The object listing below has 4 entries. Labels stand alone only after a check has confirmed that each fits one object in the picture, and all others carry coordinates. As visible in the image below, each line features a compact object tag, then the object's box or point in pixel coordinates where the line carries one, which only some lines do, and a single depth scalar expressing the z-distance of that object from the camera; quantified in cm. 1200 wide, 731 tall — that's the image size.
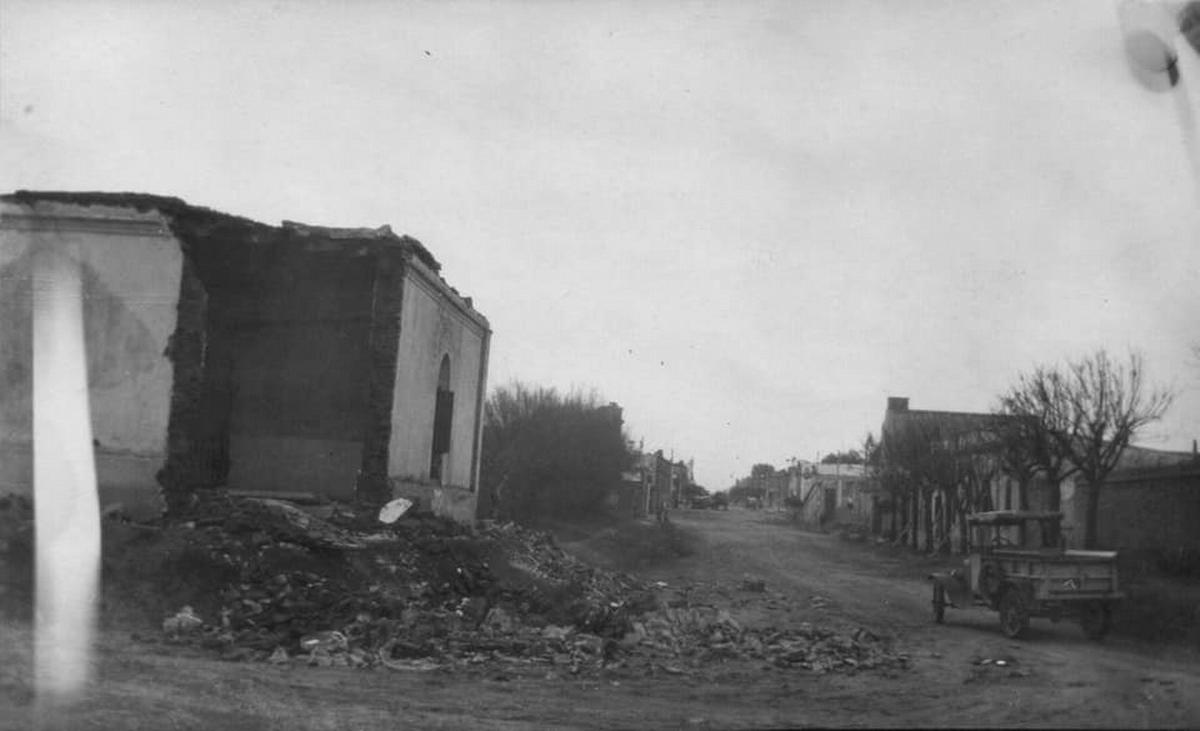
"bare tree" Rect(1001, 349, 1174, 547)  2400
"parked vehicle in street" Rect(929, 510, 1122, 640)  1694
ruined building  1852
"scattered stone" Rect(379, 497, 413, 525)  1877
